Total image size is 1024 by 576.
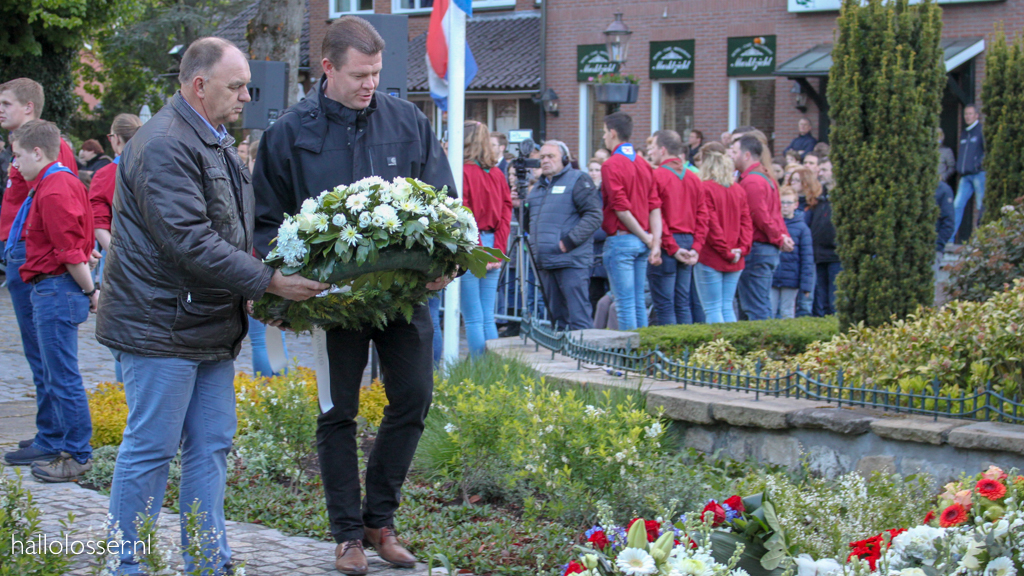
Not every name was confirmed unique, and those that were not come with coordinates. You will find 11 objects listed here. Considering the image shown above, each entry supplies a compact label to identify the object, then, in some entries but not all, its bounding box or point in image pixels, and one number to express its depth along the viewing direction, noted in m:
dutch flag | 7.42
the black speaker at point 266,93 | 9.88
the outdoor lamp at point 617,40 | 18.61
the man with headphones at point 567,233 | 8.73
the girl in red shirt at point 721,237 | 9.09
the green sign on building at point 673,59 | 21.47
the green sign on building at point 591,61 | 22.27
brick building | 18.66
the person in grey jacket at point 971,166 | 15.07
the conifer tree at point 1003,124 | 10.00
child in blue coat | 10.99
